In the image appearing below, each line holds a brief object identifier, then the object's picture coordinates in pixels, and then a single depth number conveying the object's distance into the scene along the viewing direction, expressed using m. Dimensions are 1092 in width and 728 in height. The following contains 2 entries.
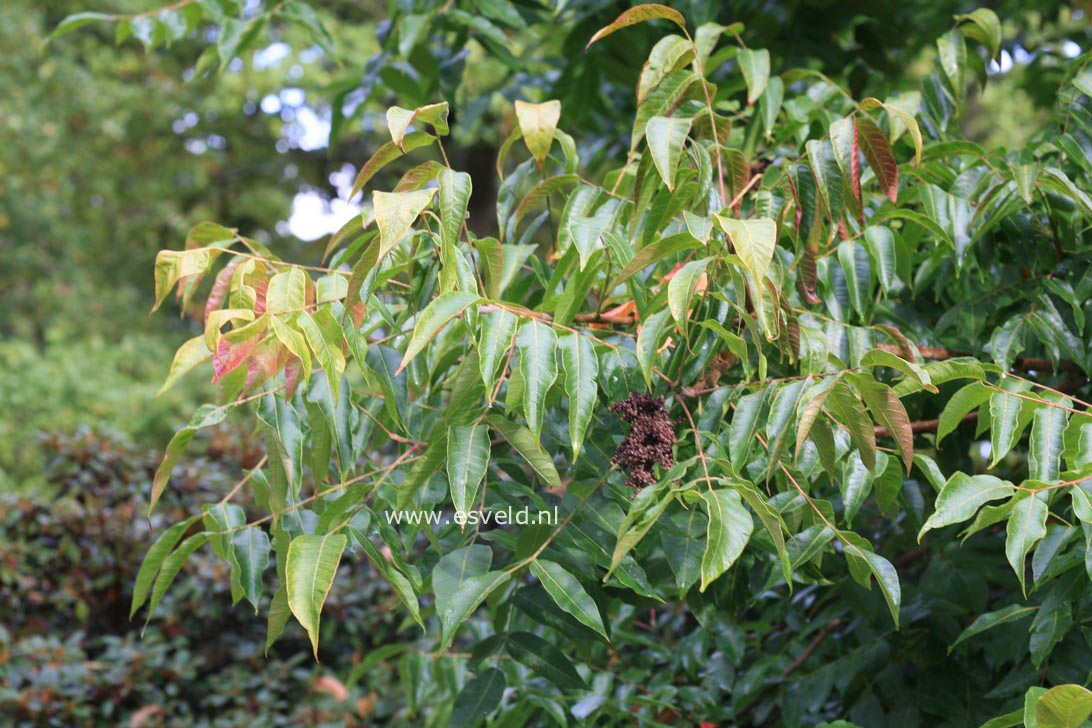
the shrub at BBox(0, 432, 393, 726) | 3.26
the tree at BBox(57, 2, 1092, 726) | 1.19
